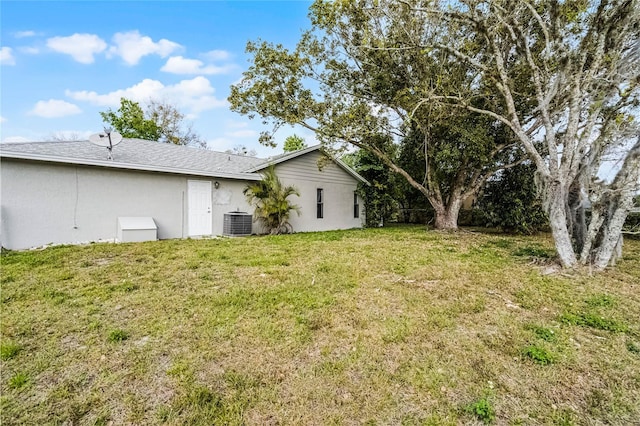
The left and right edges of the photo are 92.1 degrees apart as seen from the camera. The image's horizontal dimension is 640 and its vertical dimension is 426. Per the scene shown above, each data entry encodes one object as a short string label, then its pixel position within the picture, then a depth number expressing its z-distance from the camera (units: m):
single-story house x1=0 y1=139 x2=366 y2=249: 7.58
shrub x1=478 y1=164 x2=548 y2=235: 11.63
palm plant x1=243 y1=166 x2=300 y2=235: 10.85
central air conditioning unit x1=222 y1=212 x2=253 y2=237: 10.47
